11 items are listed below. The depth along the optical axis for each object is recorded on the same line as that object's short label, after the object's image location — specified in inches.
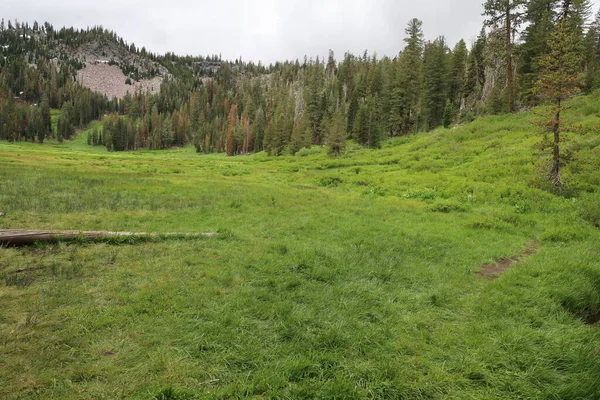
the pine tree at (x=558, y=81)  783.1
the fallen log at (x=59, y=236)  403.9
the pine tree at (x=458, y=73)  3171.3
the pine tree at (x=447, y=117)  2314.7
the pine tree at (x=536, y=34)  1902.1
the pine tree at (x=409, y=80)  3078.2
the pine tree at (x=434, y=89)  2819.9
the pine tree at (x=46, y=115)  5775.1
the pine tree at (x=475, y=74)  2822.3
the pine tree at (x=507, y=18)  1469.0
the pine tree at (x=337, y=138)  2573.8
